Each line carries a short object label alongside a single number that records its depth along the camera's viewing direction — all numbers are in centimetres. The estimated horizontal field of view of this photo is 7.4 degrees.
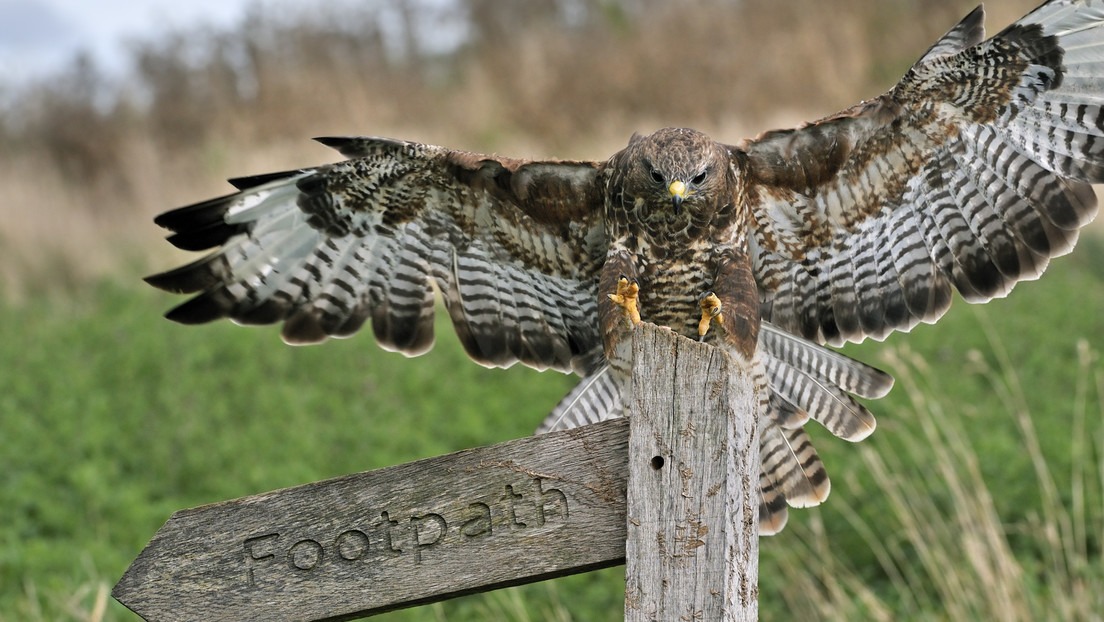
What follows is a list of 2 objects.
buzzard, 796
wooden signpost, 732
